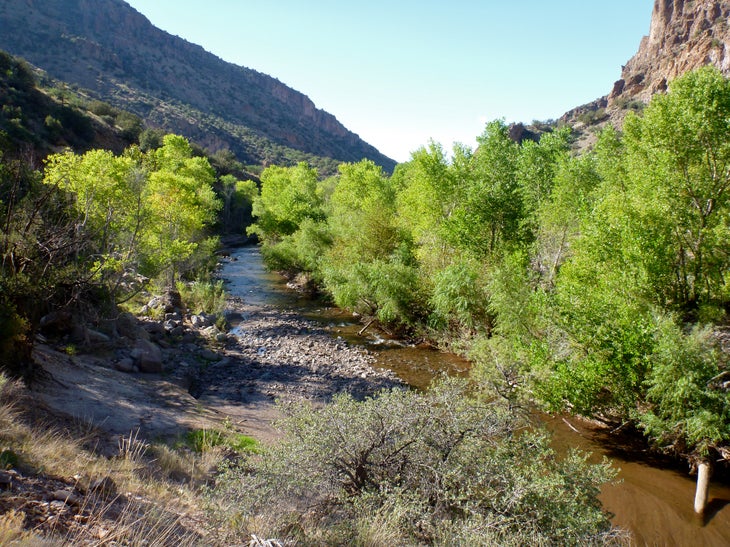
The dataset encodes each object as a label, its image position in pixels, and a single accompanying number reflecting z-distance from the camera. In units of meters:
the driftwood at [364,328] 21.68
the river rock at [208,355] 16.28
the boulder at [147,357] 13.69
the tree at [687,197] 10.72
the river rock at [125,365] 13.11
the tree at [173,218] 16.67
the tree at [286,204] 39.88
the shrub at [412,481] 5.11
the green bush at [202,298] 22.29
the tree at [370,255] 20.58
